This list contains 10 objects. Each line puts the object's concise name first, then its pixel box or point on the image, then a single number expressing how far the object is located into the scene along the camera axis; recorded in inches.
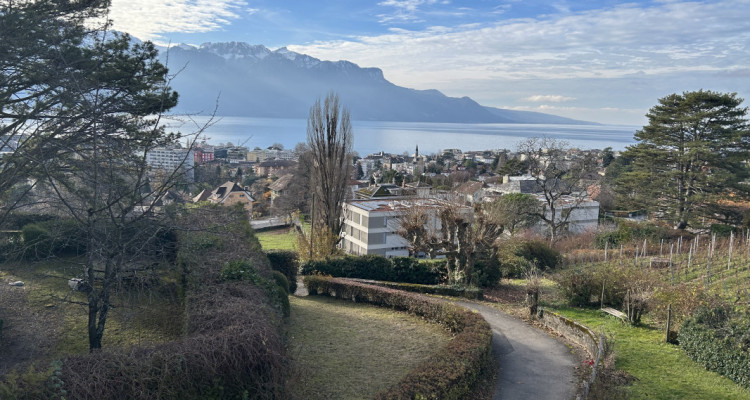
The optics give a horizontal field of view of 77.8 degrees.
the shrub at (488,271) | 696.4
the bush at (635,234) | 1065.5
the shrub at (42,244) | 640.4
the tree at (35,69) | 386.9
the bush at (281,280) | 536.4
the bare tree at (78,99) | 370.6
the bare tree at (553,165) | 1096.6
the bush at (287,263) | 727.7
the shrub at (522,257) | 809.5
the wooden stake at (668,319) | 402.3
